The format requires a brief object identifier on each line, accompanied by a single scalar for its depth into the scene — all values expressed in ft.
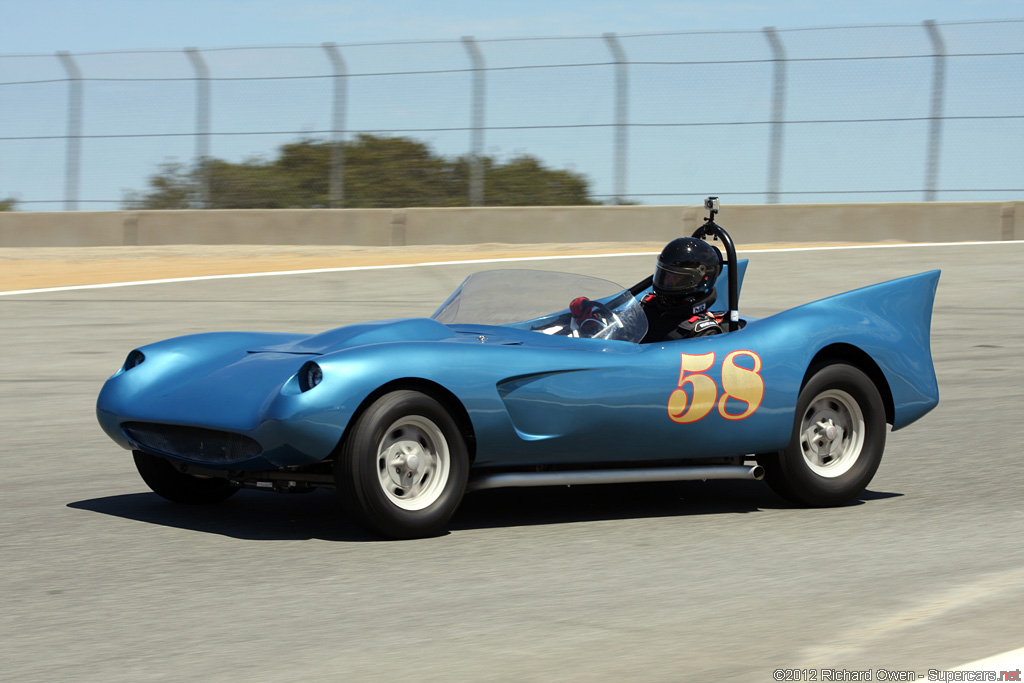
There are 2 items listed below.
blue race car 34.14
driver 43.34
